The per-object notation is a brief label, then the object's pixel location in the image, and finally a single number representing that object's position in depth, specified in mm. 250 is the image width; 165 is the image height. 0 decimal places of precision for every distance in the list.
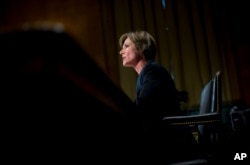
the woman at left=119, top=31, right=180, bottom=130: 4639
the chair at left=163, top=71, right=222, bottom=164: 4411
